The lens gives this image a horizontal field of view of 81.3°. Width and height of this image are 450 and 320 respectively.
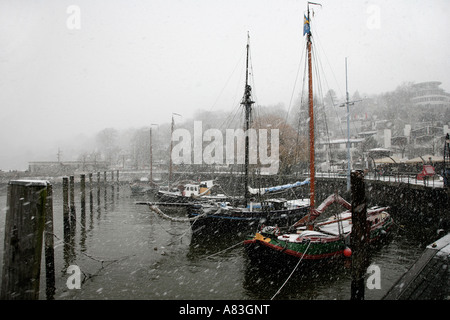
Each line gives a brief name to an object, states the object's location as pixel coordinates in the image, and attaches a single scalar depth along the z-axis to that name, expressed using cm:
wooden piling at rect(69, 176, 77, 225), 2073
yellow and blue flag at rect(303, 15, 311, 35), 1370
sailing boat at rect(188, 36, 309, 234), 1866
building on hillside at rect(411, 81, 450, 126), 7738
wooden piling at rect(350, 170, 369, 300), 702
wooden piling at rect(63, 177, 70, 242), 1687
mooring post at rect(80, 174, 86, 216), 2302
